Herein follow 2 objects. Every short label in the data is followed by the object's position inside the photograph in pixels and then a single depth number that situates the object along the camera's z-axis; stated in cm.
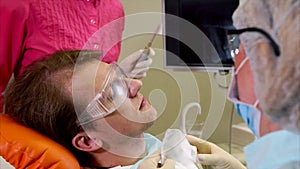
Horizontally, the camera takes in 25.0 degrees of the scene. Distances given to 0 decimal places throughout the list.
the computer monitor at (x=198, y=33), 150
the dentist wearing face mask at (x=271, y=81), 80
